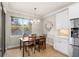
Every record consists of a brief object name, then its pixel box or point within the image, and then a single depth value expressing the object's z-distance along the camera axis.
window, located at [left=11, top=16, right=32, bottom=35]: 3.19
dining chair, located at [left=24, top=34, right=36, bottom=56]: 2.50
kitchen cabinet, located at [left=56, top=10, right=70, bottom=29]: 2.34
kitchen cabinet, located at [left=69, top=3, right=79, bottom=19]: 1.90
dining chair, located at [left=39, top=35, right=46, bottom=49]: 2.91
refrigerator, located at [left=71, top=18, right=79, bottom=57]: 1.82
